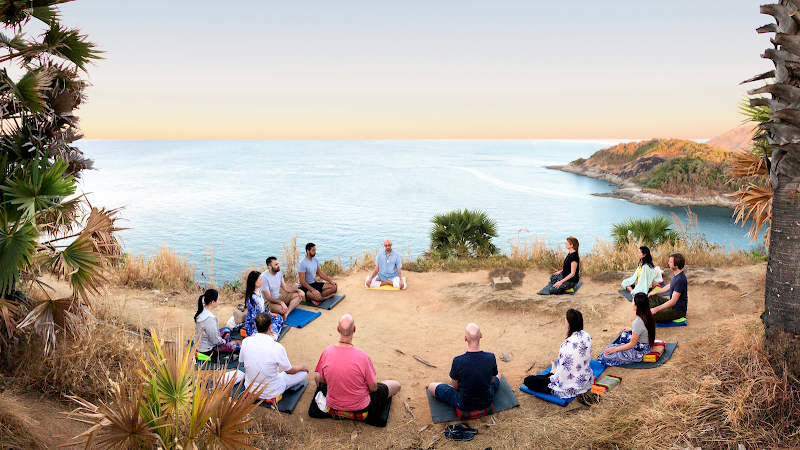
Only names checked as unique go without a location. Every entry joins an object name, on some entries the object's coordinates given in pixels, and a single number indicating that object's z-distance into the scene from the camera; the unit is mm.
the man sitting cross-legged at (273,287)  8609
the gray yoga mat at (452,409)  5613
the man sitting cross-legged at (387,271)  10766
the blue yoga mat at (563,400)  5668
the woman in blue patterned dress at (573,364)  5633
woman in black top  9820
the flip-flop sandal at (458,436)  5164
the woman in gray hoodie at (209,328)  6781
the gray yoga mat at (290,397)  5846
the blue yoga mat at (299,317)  8781
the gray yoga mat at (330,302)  9656
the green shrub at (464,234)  14297
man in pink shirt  5445
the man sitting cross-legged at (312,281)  9617
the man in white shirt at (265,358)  5730
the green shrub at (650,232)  14044
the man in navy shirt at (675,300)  7406
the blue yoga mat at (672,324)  7430
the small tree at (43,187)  5059
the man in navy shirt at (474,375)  5461
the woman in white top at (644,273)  8492
